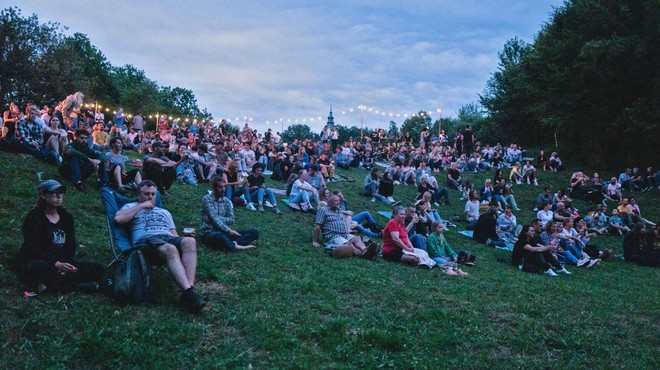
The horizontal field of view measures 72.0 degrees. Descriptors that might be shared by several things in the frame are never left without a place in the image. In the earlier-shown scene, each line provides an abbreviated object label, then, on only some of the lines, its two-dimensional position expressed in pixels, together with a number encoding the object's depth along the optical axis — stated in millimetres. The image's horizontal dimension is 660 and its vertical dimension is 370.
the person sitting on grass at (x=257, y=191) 13328
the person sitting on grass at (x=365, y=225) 12797
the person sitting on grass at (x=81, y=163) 10094
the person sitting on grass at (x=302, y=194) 14273
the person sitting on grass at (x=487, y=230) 14039
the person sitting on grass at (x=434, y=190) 18859
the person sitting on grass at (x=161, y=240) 5129
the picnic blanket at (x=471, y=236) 13619
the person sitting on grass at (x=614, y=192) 22625
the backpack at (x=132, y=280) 4977
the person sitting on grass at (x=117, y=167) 10484
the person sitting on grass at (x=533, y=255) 10820
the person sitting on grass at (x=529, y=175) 25141
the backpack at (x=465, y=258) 10484
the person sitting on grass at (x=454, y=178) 23031
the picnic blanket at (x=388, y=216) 15669
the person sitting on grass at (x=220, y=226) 8016
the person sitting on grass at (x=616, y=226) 17844
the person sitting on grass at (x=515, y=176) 25241
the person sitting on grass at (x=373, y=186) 18438
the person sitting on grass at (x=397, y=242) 9570
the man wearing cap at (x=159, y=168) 11328
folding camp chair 5842
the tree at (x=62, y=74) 33531
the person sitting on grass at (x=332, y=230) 9914
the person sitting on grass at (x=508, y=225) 15037
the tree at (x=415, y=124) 79875
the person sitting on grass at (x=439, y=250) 9922
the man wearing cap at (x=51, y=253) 4973
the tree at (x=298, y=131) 104500
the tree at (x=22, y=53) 31547
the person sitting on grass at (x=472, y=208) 16702
